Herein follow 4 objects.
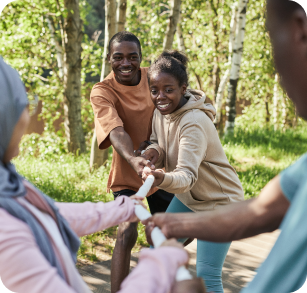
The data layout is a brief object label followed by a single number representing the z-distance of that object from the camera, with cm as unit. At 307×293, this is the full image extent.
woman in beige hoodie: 220
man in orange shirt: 286
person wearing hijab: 106
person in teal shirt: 101
